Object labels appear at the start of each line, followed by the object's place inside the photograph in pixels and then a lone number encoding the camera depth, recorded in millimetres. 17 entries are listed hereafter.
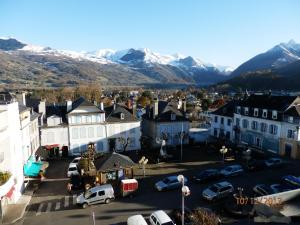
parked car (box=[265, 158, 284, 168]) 36375
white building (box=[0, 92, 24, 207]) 24641
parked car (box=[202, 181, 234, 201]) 26744
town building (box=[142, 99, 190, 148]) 46844
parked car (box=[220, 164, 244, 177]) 33125
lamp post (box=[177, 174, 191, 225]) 17511
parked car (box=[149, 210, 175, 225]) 21012
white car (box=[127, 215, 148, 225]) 21438
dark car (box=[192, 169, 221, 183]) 31692
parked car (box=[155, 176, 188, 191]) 29625
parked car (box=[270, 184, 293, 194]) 26612
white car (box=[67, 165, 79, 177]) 34312
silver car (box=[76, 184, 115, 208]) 26375
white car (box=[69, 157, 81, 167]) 36462
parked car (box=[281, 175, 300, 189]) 28703
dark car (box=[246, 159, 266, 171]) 35591
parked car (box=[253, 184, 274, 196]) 26806
